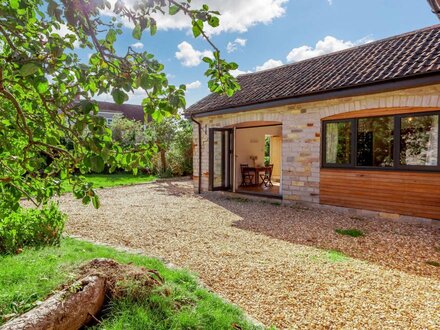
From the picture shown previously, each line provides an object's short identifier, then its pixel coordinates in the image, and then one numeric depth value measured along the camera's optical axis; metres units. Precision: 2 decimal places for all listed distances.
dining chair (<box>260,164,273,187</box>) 12.43
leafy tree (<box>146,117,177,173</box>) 15.97
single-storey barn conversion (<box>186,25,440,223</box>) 6.12
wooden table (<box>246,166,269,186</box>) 11.46
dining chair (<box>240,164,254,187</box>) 11.54
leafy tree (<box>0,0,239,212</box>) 1.29
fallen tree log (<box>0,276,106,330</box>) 1.96
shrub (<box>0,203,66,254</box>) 3.96
